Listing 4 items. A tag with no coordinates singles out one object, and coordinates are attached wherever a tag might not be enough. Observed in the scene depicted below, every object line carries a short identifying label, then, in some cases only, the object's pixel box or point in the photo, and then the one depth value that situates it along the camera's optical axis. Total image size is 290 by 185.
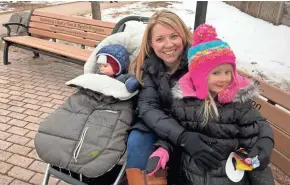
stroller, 1.86
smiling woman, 1.88
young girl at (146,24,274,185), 1.76
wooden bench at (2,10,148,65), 5.03
